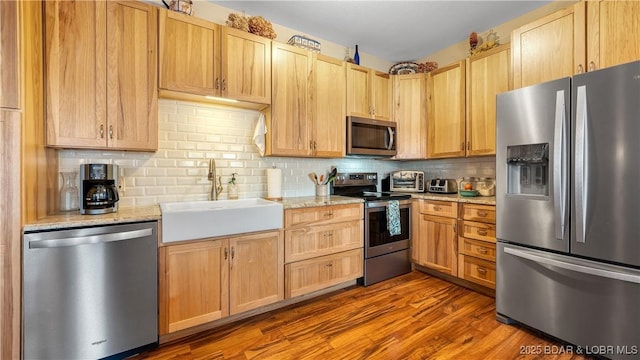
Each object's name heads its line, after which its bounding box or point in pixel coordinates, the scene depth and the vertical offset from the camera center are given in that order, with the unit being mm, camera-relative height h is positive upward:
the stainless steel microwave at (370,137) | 2922 +495
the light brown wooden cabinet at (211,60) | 1968 +974
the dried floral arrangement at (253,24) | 2283 +1391
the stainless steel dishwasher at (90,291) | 1382 -651
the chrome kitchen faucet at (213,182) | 2352 -31
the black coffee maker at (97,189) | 1669 -70
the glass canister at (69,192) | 1862 -97
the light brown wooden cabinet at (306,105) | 2482 +753
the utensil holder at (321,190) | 3002 -131
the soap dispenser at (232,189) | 2473 -98
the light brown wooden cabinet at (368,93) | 2947 +1021
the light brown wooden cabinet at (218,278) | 1750 -736
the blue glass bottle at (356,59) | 3186 +1484
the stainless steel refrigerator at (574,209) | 1455 -190
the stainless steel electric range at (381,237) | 2727 -646
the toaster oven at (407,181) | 3324 -28
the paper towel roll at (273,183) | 2615 -43
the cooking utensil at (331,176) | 3025 +27
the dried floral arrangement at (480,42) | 2744 +1518
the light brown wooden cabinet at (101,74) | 1636 +699
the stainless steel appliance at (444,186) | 3184 -89
